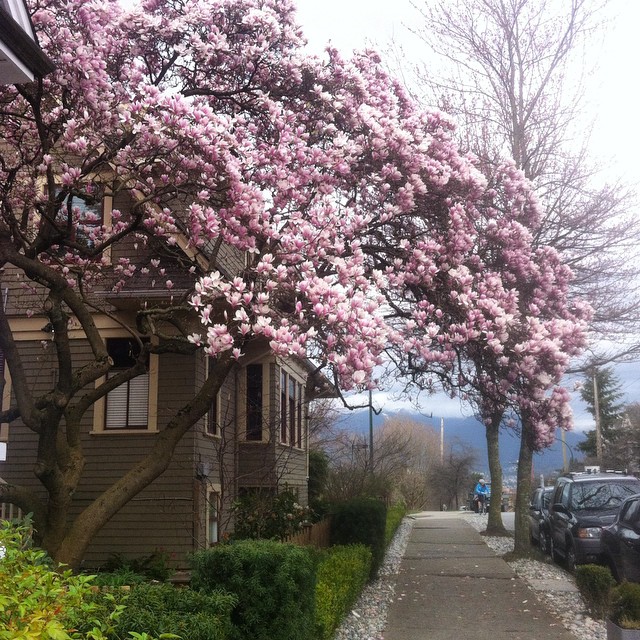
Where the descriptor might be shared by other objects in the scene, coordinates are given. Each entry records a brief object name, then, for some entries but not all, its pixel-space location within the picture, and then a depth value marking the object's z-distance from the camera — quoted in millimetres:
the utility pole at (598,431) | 44281
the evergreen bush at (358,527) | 14555
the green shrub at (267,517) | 11367
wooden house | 13977
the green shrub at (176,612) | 4969
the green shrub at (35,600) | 3014
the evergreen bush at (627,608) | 7531
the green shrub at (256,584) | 6309
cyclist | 41844
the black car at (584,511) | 14094
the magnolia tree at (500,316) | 10055
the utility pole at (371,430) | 30311
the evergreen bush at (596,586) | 10219
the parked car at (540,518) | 17938
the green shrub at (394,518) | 21516
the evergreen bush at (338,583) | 8430
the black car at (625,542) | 10516
